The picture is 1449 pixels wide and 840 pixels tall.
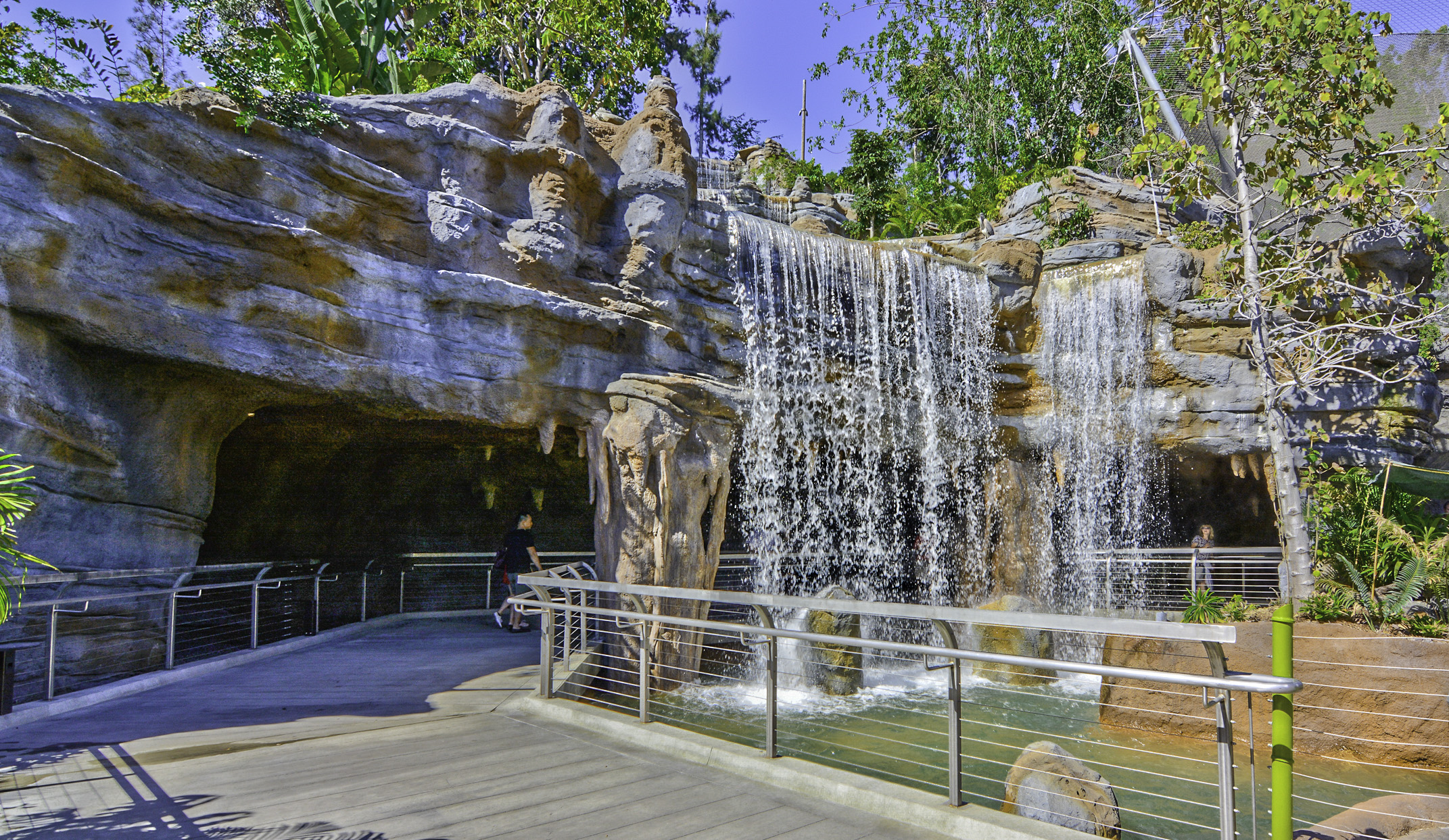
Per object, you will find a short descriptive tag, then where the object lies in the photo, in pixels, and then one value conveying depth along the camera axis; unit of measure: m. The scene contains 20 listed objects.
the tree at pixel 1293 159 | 9.36
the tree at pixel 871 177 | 22.62
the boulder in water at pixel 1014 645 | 10.73
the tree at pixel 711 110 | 37.53
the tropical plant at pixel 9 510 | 3.27
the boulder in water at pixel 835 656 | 9.64
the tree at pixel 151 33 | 20.08
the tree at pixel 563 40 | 21.17
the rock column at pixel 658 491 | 10.60
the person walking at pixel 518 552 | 11.02
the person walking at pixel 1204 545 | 12.70
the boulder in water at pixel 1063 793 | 4.62
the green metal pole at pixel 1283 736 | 2.51
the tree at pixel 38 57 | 9.85
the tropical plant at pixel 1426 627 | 7.49
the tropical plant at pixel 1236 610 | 8.80
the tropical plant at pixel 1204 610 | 8.57
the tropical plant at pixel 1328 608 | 8.16
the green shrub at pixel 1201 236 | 11.55
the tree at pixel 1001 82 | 24.77
